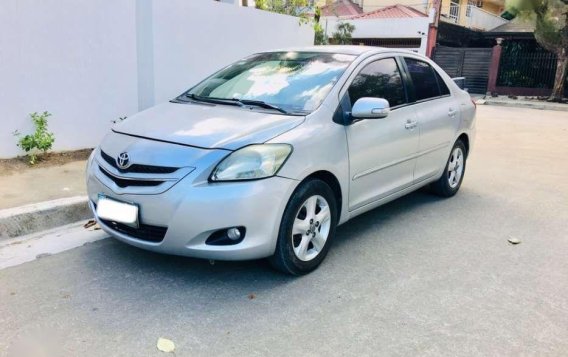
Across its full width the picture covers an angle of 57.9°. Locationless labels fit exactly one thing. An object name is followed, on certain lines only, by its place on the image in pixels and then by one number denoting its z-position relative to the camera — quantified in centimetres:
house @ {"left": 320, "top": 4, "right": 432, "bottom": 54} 2645
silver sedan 326
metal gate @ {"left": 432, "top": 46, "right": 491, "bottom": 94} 2428
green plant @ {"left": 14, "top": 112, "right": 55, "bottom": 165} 597
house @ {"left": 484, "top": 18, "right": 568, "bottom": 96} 2306
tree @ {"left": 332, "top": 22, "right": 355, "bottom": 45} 2731
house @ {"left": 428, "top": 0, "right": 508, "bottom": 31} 3066
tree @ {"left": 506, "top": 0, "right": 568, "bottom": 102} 1997
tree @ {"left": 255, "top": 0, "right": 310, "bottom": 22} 1173
